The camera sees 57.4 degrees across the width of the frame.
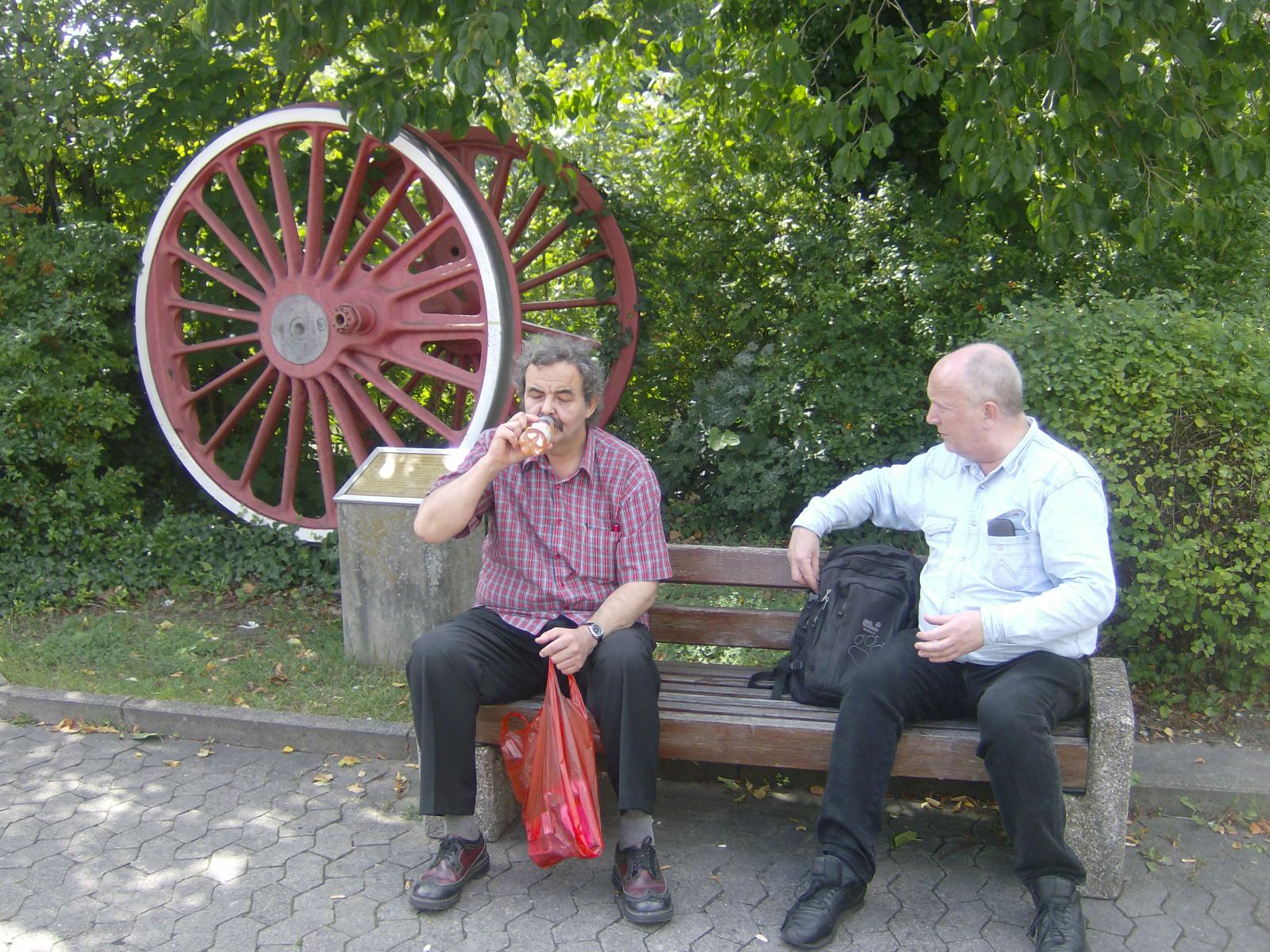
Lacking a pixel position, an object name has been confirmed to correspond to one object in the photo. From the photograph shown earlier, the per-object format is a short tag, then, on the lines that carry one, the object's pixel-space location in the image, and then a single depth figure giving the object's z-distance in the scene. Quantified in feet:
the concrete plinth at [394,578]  14.58
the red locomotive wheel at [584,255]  20.63
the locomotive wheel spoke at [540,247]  21.81
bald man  8.91
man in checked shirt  9.62
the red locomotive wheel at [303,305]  17.28
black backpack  10.19
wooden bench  9.39
